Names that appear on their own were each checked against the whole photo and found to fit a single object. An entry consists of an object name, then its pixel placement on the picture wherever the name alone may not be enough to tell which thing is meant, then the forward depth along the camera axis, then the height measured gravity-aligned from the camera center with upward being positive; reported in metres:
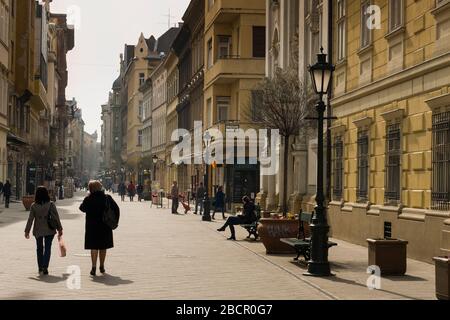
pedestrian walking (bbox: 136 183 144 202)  70.81 -0.37
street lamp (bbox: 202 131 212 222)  35.22 -0.92
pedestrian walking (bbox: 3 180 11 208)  43.28 -0.23
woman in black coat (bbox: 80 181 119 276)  14.11 -0.70
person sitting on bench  23.41 -0.81
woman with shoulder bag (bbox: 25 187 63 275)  14.20 -0.65
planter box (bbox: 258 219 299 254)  18.80 -0.93
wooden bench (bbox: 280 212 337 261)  16.10 -1.04
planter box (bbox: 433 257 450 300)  10.62 -1.12
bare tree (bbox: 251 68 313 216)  23.22 +2.36
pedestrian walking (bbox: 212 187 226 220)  38.81 -0.55
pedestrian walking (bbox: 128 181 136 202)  69.12 -0.12
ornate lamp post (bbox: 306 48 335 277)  14.34 -0.38
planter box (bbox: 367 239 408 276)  14.41 -1.14
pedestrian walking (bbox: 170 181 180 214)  42.97 -0.46
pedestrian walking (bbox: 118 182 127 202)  69.28 -0.12
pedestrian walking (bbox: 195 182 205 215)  42.81 -0.35
